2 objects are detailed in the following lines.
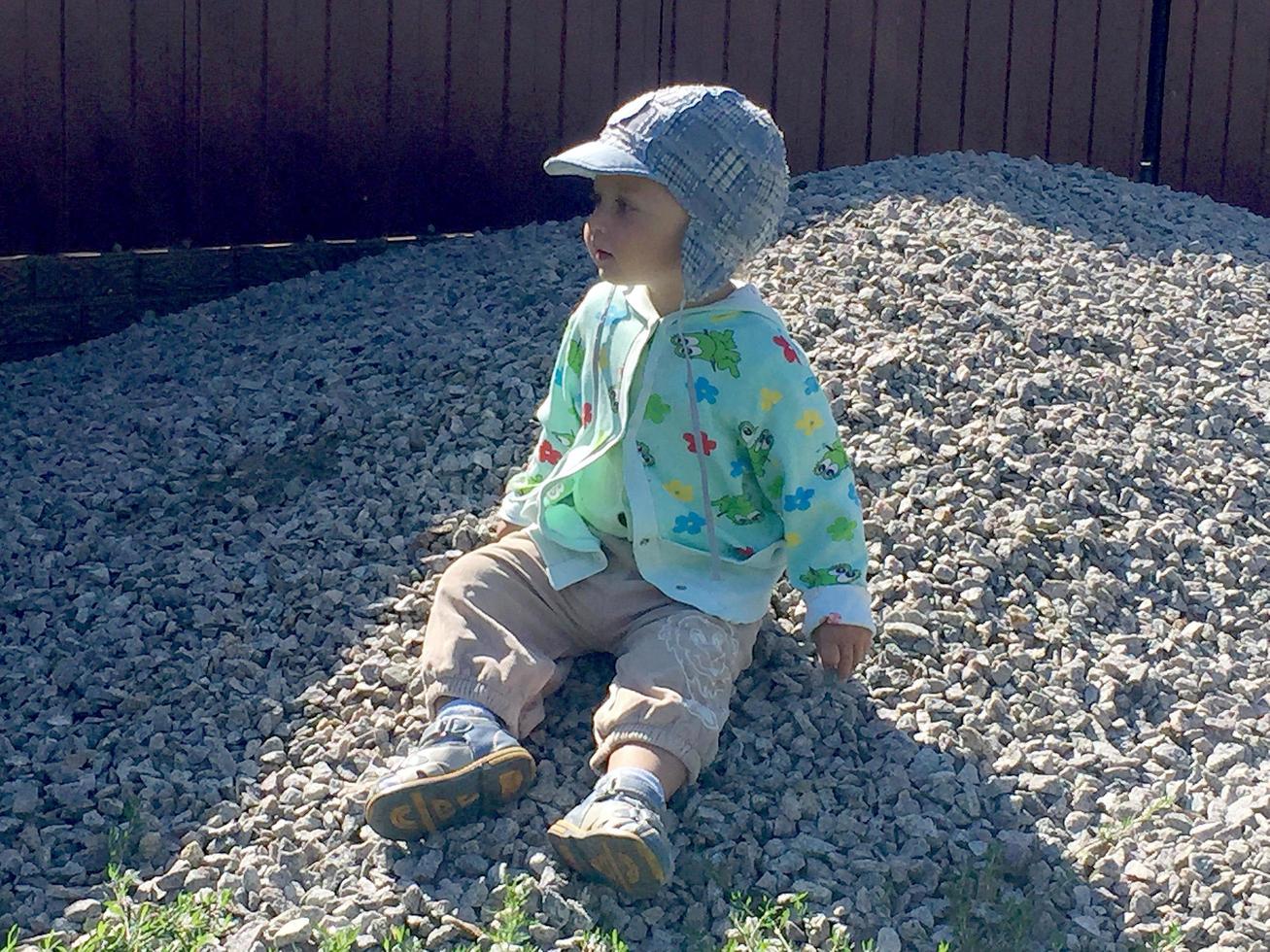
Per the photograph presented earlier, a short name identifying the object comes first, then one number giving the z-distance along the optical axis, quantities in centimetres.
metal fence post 820
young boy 307
